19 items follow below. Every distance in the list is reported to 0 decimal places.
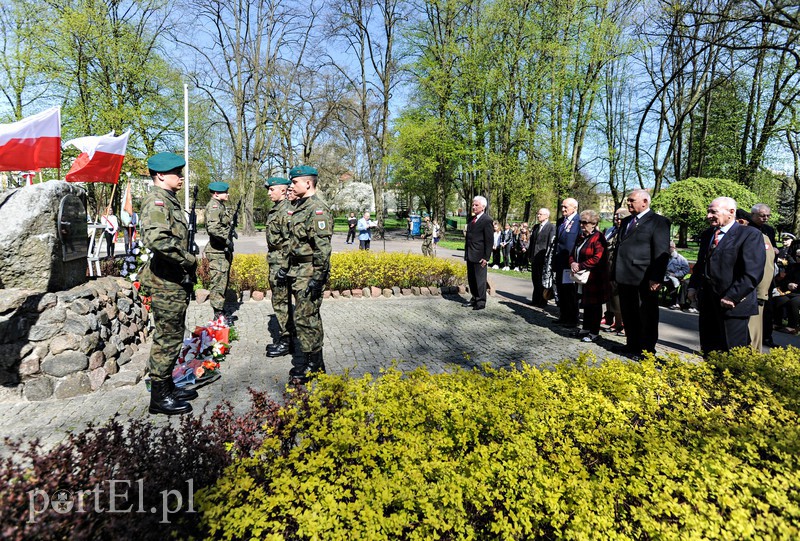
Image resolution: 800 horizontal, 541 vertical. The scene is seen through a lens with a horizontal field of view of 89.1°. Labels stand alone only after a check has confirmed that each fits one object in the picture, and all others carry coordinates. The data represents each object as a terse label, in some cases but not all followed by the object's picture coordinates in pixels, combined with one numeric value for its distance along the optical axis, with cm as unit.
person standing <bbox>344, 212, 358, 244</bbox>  2589
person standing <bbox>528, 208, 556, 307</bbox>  916
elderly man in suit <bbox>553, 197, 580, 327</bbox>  749
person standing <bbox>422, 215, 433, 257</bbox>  1503
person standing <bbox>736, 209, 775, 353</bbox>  497
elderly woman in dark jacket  650
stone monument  451
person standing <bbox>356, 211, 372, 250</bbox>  1795
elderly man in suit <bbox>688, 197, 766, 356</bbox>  452
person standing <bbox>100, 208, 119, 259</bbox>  1091
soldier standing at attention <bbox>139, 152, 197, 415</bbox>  393
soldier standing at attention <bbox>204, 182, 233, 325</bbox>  711
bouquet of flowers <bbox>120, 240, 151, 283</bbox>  768
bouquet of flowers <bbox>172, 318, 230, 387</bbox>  462
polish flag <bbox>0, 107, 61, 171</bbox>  738
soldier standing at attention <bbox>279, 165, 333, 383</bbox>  473
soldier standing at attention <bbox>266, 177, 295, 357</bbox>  570
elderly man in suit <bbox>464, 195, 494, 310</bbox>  857
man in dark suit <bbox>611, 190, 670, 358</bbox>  559
